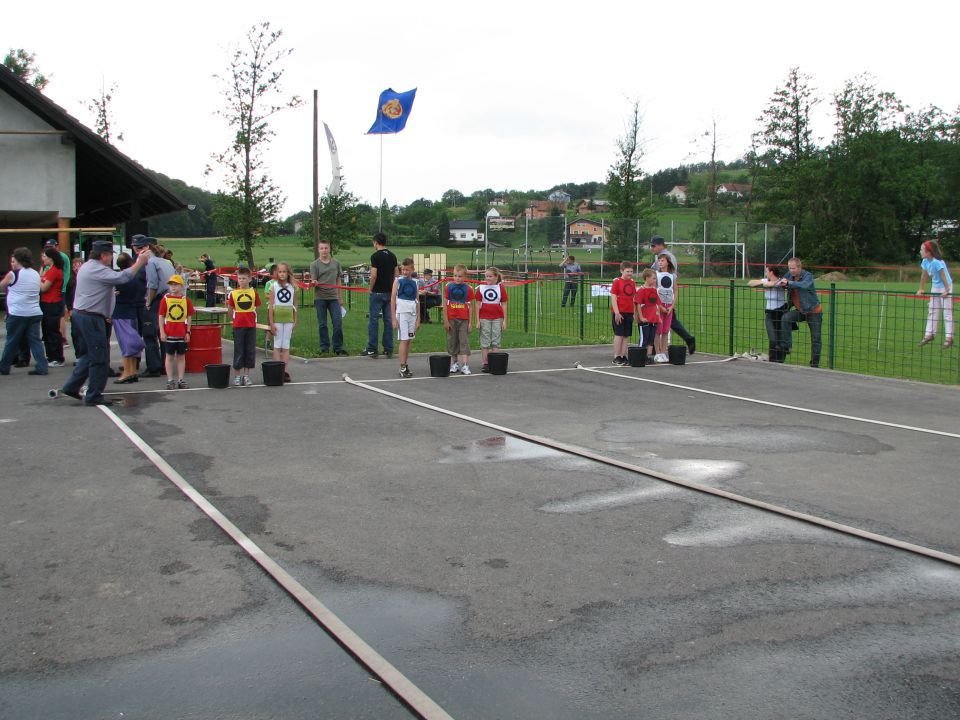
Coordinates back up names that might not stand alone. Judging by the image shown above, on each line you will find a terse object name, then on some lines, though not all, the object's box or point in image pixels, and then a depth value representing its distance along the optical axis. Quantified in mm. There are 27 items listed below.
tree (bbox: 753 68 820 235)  66938
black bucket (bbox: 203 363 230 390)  11922
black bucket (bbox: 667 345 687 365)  14656
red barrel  13414
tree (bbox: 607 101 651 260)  52281
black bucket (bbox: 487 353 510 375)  13461
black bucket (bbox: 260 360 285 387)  12180
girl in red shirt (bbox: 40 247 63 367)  13633
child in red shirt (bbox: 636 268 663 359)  14547
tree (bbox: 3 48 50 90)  59844
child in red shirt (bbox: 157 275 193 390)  11867
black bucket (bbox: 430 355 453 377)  13156
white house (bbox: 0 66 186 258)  21922
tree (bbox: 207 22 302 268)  34344
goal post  47906
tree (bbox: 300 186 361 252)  35438
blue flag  24641
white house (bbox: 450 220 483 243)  95150
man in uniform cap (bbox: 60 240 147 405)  10492
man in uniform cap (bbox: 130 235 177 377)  13148
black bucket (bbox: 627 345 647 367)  14406
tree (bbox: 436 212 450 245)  88688
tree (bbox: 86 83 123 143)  48281
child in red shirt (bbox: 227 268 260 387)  12203
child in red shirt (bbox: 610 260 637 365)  14625
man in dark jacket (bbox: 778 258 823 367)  14641
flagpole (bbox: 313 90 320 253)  26141
